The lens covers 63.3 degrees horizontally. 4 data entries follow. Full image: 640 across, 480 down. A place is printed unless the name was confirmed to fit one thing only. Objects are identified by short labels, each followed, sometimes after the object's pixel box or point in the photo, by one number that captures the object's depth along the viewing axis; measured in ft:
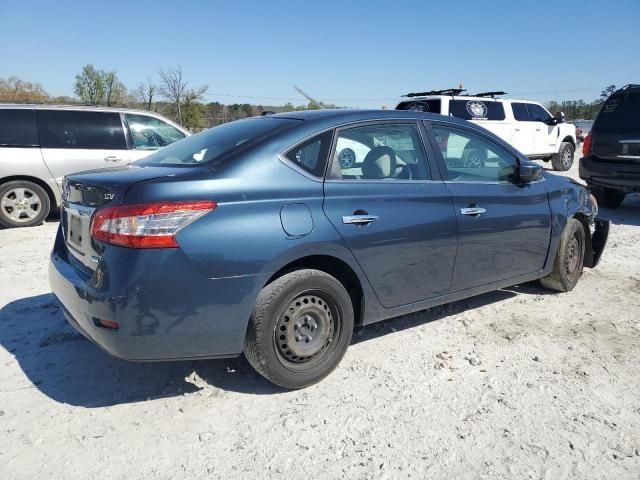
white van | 24.89
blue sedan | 8.48
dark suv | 26.27
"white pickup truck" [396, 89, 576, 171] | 40.34
